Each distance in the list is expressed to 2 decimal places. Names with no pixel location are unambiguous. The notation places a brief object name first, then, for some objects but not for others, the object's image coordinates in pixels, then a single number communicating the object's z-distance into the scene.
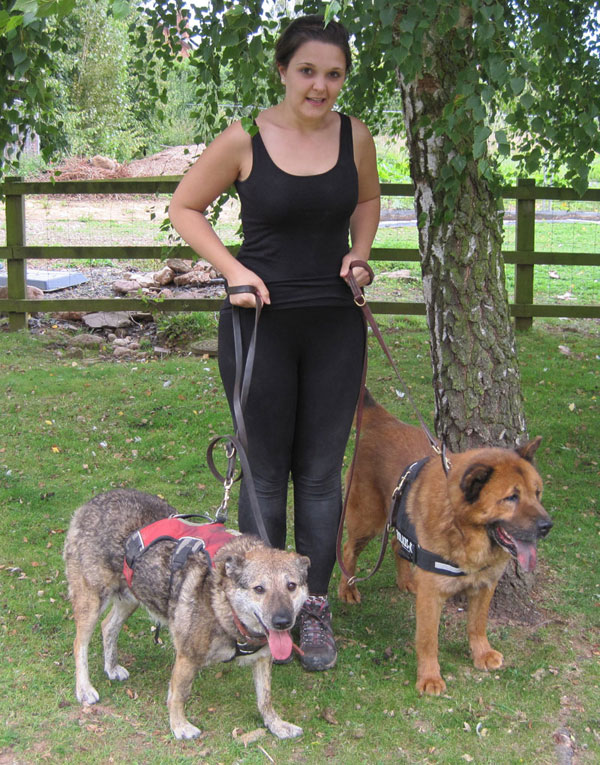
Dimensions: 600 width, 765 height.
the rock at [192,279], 10.20
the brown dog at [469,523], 3.08
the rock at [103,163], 19.61
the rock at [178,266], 10.35
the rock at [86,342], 8.62
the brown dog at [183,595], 2.78
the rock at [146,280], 10.27
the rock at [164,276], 10.23
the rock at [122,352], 8.41
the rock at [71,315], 9.41
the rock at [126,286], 10.11
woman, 2.96
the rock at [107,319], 9.16
